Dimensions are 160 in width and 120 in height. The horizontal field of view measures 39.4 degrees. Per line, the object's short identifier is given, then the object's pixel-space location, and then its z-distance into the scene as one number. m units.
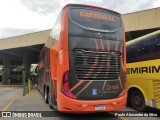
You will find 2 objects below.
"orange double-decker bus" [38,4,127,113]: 7.18
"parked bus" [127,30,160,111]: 8.56
